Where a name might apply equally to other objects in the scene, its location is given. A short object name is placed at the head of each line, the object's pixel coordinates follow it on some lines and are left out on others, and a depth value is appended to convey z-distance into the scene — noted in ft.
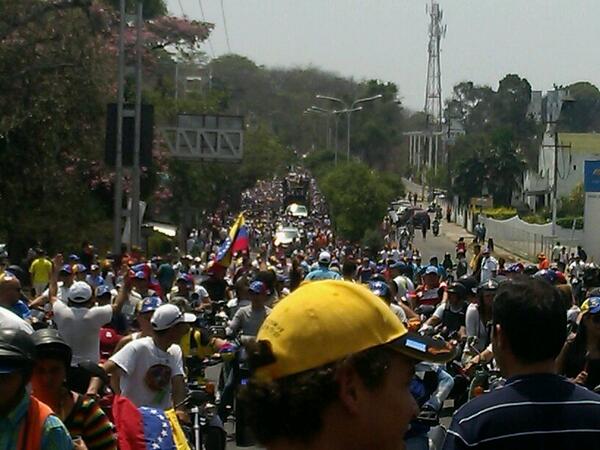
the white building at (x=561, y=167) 310.86
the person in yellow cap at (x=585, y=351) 24.98
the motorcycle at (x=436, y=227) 277.23
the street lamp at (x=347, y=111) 221.99
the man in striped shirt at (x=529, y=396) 14.08
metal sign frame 128.47
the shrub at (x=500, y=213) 282.89
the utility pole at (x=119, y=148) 102.83
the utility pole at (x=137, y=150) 104.88
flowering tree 104.37
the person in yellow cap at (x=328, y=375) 9.12
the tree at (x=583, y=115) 531.91
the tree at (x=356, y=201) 215.92
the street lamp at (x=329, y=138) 310.04
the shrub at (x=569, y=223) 235.54
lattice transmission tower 400.47
